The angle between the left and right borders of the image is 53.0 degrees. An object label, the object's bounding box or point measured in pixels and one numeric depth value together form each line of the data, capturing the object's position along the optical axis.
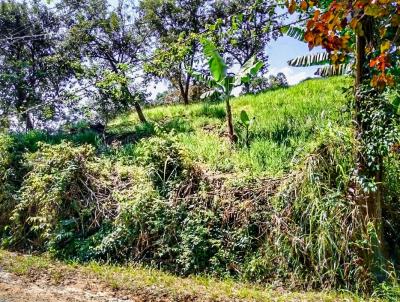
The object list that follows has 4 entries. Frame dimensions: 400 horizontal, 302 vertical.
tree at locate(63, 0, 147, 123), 14.53
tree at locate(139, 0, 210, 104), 15.95
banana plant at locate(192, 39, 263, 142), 8.16
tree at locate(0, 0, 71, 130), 16.72
